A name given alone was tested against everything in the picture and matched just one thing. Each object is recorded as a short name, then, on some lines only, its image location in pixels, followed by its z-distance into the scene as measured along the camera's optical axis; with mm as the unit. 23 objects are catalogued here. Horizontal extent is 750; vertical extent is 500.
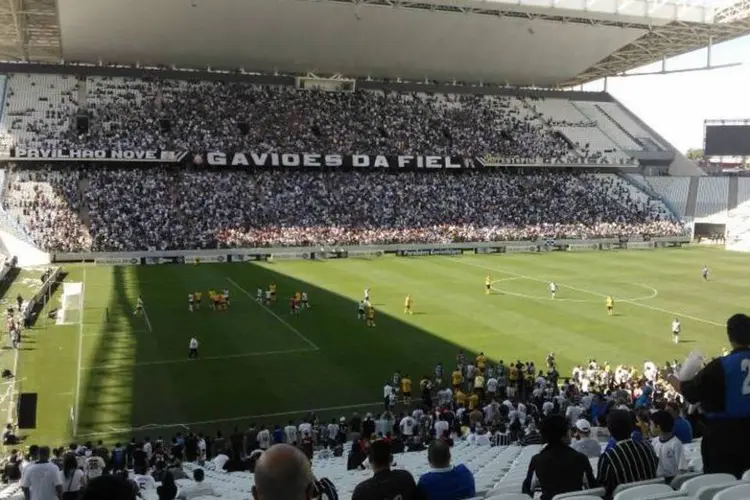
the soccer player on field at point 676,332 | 29894
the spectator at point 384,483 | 5051
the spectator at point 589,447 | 9898
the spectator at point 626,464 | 6254
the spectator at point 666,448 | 6918
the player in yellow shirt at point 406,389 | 22828
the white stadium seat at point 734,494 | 4907
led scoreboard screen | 79875
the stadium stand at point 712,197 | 75688
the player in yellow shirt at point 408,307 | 35028
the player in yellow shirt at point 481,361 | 24828
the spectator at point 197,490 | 10172
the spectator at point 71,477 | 10008
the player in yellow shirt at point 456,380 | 23391
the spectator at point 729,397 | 6031
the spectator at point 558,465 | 5945
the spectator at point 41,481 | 8836
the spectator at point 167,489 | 9438
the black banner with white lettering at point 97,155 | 59000
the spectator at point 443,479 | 5695
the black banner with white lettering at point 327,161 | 64938
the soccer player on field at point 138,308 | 34344
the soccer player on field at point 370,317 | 32559
